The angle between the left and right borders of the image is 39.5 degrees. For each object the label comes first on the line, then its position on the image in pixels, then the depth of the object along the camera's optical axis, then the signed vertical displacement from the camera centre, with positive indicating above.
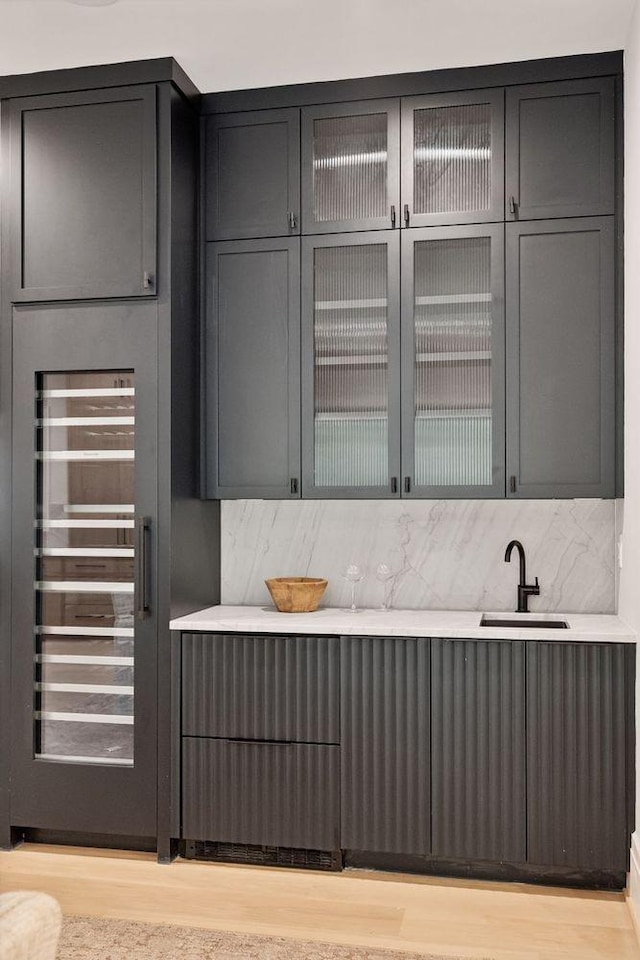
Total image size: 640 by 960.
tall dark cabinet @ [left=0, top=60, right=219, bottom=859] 3.29 +0.14
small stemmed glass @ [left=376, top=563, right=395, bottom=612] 3.65 -0.41
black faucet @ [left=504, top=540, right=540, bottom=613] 3.50 -0.43
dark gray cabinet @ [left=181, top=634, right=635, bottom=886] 2.99 -0.94
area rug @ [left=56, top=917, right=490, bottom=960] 2.57 -1.38
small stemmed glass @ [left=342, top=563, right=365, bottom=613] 3.57 -0.38
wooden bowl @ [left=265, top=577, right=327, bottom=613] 3.48 -0.44
